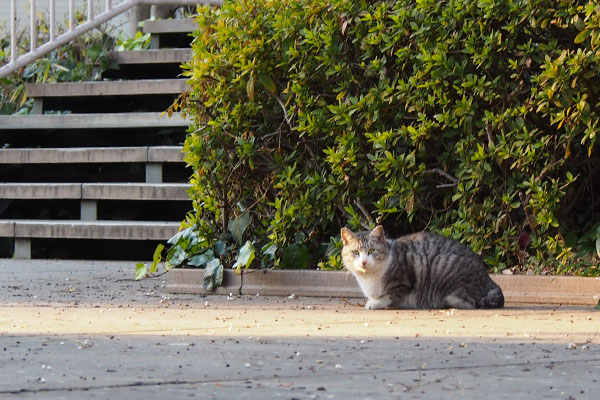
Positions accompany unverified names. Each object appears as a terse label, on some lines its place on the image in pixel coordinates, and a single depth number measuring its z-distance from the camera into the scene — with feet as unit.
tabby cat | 42.22
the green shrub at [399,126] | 44.24
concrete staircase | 63.82
